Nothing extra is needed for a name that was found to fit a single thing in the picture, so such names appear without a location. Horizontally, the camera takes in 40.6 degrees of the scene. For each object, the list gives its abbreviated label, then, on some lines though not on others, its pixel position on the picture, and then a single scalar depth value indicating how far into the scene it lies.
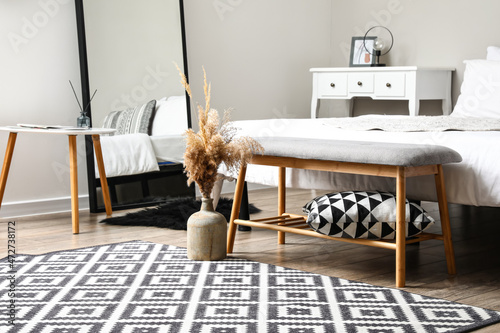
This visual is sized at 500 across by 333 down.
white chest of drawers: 4.35
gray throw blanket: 2.67
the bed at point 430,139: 2.34
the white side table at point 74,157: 3.31
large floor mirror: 3.93
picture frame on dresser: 4.84
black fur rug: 3.50
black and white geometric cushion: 2.40
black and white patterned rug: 1.87
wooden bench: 2.26
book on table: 3.48
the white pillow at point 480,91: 3.68
